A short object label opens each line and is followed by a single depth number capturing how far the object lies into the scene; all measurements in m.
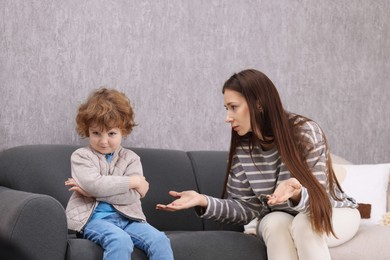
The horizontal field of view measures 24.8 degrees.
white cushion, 3.62
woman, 2.90
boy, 2.75
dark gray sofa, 2.55
